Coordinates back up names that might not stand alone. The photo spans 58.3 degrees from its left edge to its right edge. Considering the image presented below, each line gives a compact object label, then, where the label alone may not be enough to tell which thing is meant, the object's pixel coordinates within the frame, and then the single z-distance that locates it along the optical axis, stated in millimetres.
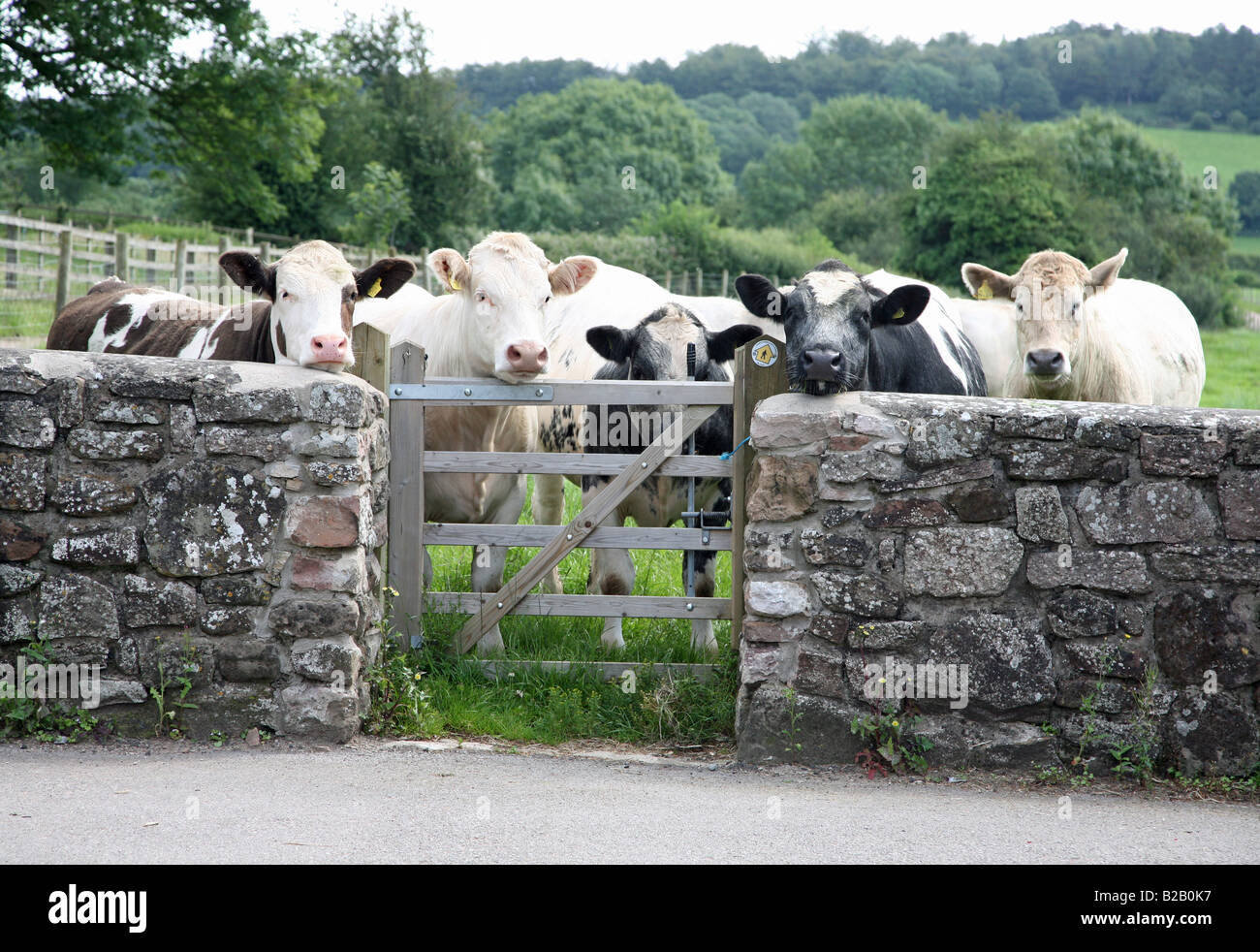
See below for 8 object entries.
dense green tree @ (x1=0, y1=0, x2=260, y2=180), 23156
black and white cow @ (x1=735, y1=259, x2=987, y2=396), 4840
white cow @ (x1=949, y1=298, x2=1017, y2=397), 8180
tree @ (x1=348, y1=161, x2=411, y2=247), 32906
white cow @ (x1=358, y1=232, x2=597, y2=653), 5652
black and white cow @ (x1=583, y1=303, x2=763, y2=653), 5770
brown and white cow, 5262
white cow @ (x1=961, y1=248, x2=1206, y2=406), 6258
